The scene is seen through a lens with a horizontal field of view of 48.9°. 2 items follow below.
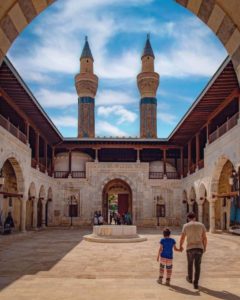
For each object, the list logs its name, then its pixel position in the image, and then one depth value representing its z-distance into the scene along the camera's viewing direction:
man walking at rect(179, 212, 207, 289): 4.38
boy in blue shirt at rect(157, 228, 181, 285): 4.65
